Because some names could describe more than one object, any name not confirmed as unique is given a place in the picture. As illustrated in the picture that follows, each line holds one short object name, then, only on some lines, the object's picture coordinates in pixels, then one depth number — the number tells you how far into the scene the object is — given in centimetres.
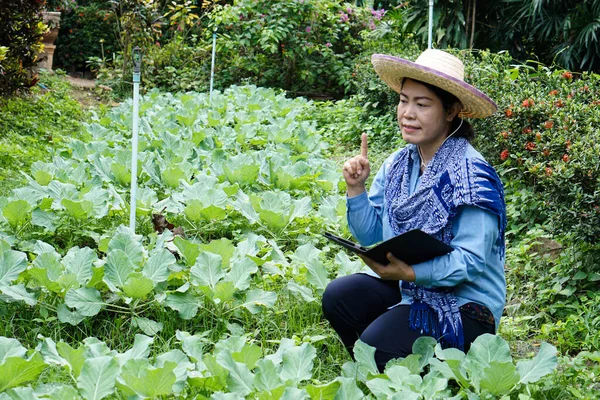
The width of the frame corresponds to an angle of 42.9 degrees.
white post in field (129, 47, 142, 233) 348
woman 251
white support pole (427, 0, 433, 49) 573
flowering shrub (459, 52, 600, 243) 355
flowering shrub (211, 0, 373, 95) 1097
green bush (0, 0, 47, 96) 796
